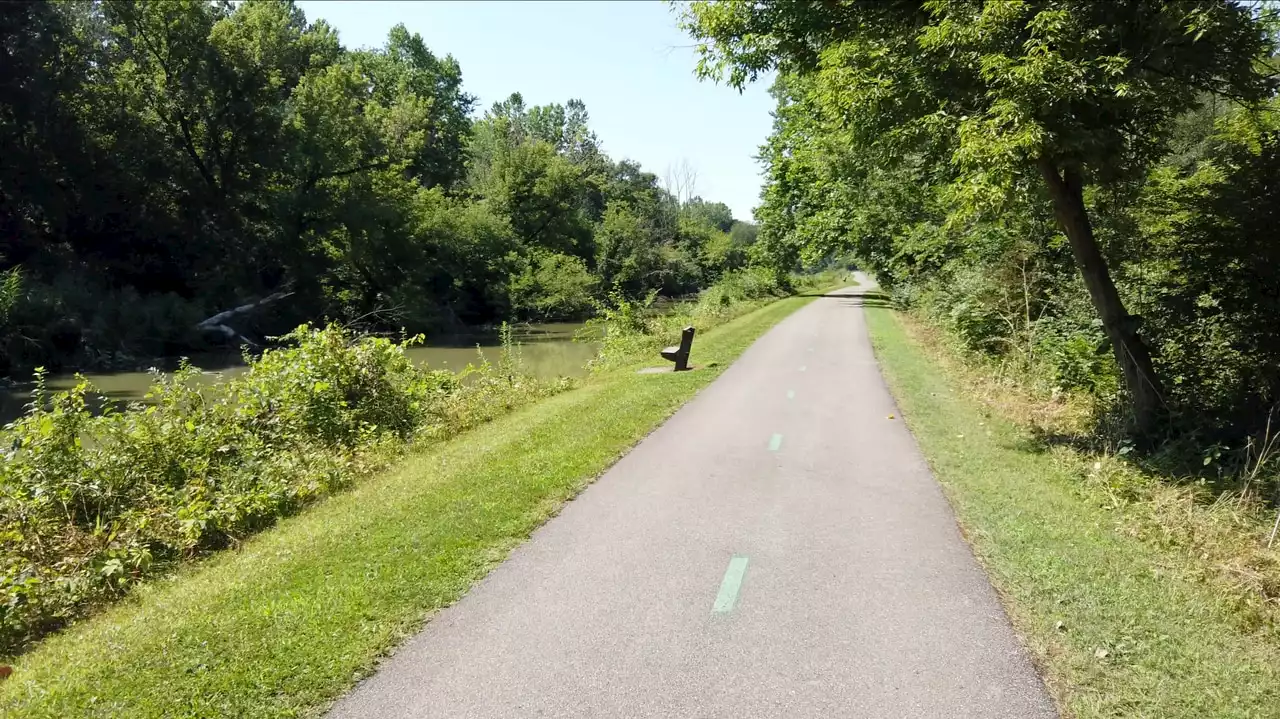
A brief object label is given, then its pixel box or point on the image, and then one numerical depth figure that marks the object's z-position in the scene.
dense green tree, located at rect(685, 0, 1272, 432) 7.43
